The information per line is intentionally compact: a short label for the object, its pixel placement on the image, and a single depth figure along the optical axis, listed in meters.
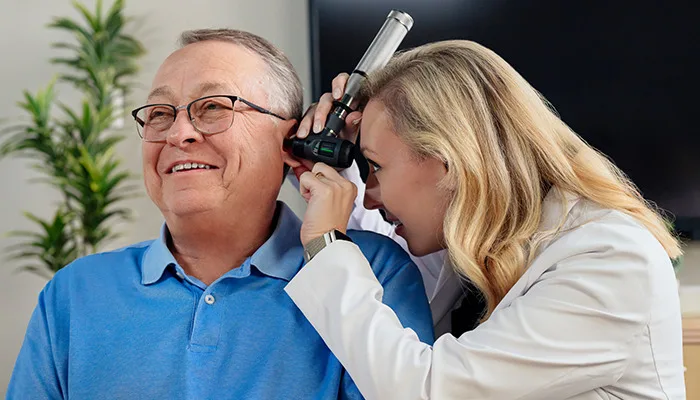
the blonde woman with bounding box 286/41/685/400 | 1.22
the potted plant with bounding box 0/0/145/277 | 3.32
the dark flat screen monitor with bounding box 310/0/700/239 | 2.97
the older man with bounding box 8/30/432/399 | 1.39
